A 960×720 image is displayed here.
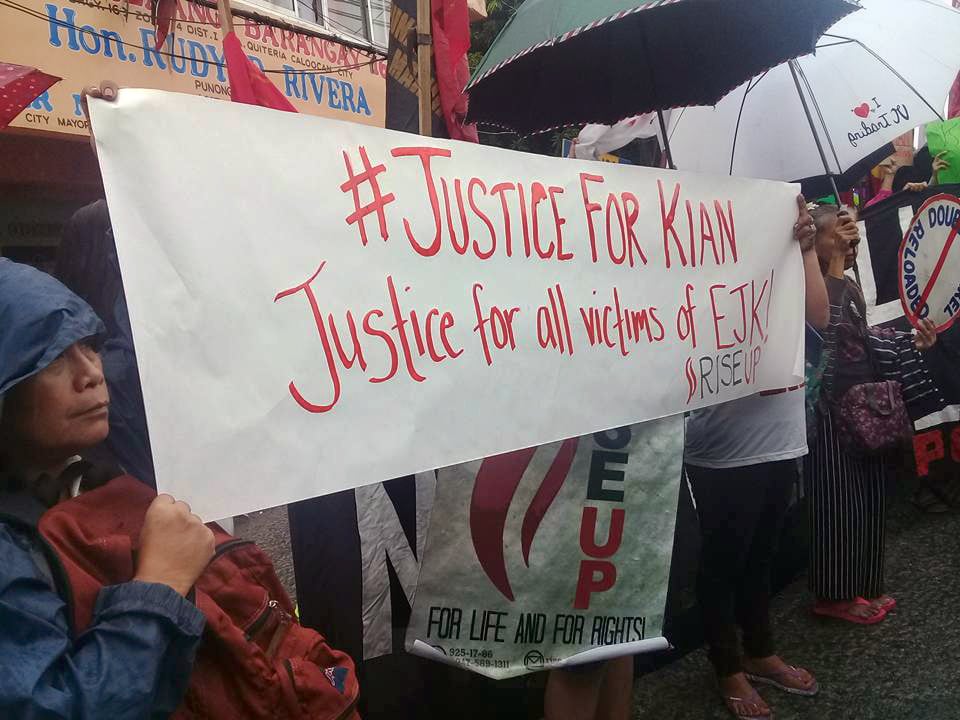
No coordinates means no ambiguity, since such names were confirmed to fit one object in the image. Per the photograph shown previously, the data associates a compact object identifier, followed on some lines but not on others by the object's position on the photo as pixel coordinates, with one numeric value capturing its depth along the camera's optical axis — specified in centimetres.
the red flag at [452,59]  233
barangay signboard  460
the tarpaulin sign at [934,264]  367
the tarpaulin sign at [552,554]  175
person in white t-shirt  240
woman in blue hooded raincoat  88
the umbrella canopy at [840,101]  329
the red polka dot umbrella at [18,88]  209
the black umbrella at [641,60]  242
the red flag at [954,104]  511
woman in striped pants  311
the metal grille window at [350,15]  680
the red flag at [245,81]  181
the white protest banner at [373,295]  111
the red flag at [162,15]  499
